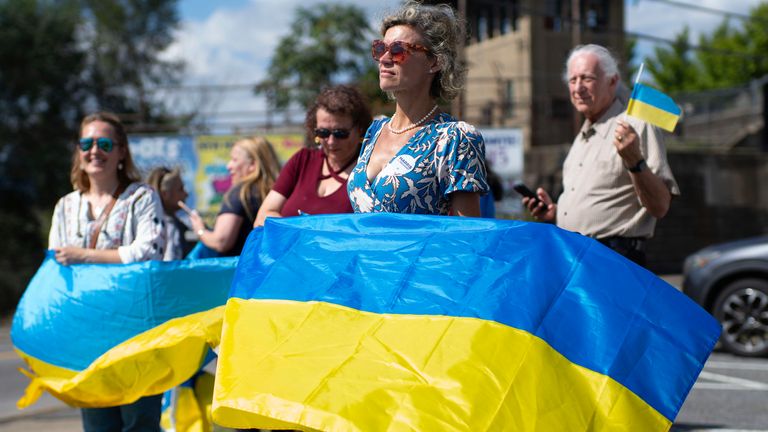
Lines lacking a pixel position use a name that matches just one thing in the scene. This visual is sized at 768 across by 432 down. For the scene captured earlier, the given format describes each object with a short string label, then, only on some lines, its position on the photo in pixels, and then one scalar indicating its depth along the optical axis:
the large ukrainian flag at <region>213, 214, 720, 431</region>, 2.29
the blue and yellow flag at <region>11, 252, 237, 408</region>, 3.99
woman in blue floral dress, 2.85
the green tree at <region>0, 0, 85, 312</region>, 28.86
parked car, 9.47
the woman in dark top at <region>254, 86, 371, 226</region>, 4.03
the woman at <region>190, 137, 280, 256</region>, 4.86
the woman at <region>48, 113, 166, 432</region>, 4.26
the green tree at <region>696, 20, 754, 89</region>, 51.19
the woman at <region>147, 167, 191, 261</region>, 5.86
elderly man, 3.88
